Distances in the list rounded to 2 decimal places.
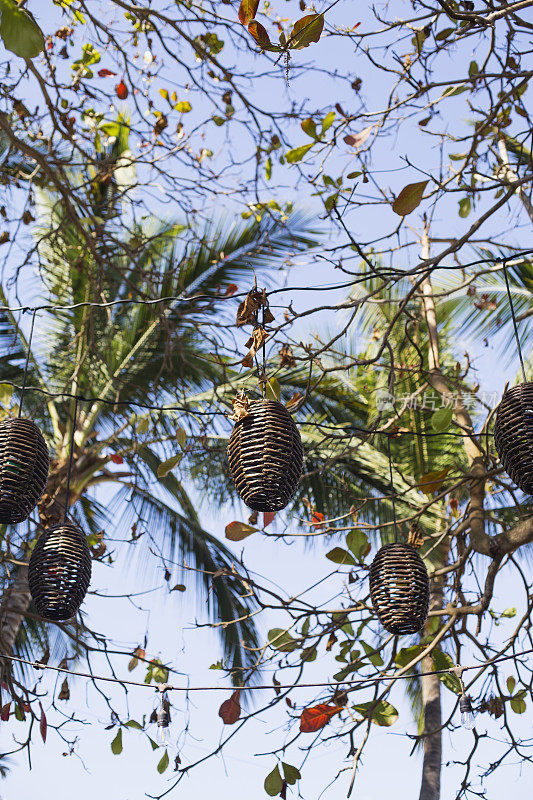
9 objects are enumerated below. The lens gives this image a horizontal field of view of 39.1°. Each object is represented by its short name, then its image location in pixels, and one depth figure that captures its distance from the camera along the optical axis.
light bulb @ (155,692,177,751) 1.99
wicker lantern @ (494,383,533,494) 1.81
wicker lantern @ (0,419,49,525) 1.98
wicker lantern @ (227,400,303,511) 1.82
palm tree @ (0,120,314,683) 6.08
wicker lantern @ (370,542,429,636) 2.18
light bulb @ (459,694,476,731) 2.09
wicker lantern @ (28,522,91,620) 2.17
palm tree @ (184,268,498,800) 6.52
